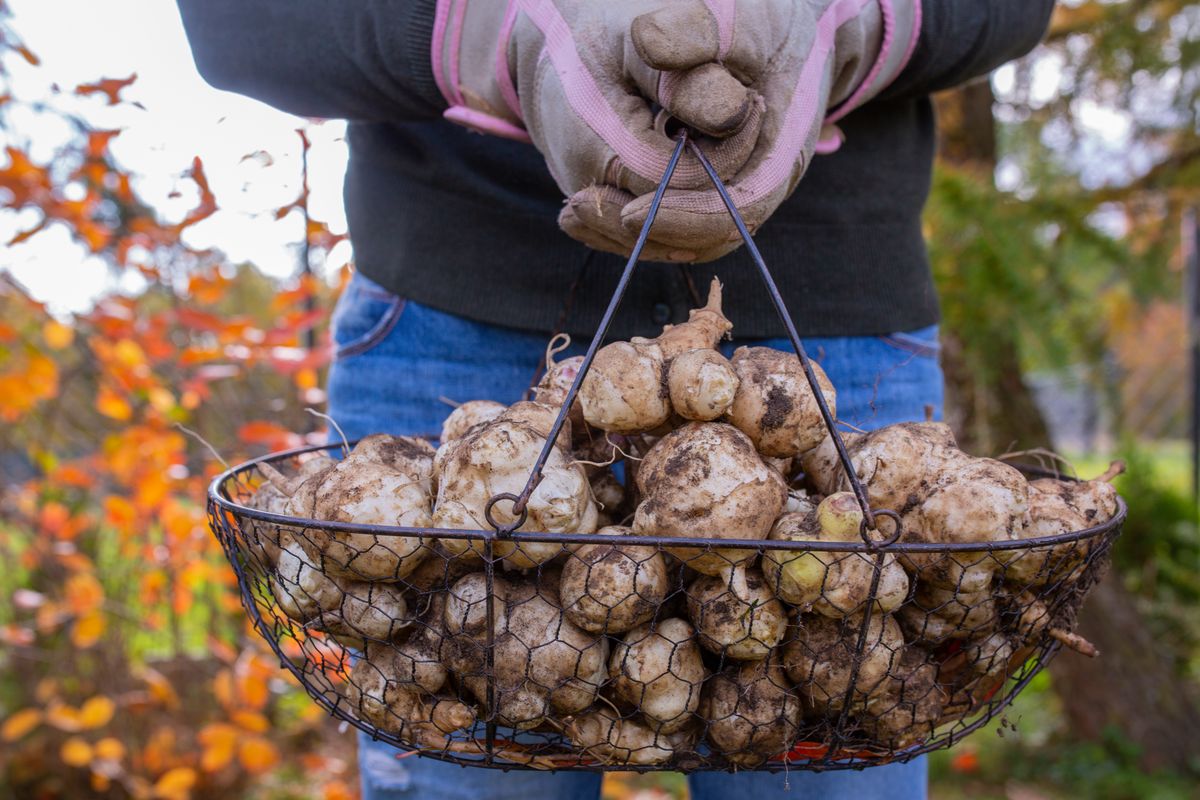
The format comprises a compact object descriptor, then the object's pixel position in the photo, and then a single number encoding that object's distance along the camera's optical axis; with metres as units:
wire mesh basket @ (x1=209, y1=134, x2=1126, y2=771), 0.87
